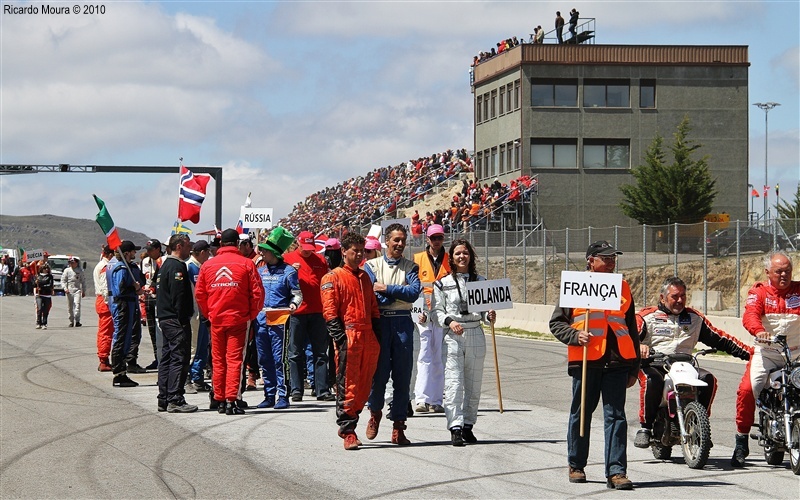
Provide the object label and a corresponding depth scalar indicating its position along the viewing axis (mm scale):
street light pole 74062
